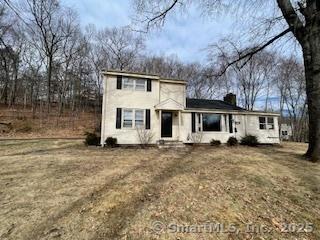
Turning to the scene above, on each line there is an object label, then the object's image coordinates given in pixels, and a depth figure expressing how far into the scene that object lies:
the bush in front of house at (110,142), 13.02
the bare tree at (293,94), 29.53
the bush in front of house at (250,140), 15.44
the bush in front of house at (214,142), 14.91
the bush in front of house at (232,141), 15.11
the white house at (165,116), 13.50
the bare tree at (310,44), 8.69
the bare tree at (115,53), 31.28
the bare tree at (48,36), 25.64
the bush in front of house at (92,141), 13.77
